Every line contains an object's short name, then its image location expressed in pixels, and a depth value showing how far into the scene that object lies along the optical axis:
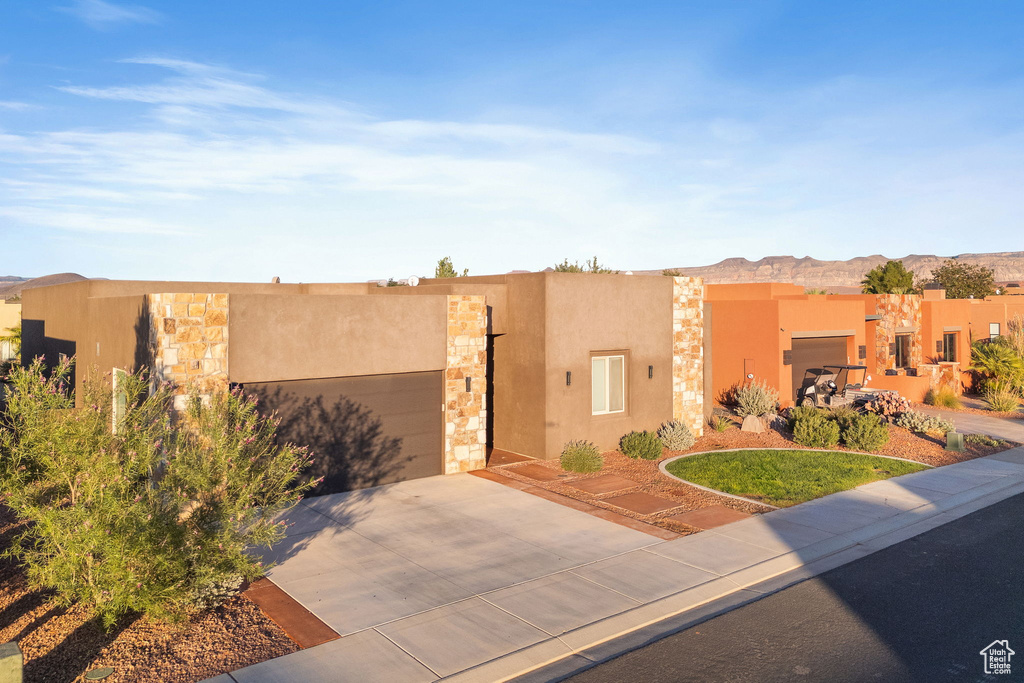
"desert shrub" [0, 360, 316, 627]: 6.79
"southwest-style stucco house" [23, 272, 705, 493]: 11.34
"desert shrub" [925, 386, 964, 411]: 23.34
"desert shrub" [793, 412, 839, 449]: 17.00
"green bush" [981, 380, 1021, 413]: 22.42
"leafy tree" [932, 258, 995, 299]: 51.69
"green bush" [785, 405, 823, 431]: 17.86
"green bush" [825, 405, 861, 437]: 17.62
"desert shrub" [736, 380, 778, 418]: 20.11
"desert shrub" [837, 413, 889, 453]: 16.56
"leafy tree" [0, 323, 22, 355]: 26.69
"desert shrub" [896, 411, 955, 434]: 17.95
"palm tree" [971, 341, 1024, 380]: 24.81
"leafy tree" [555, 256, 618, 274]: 21.14
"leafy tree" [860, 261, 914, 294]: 38.78
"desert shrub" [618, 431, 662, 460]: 15.48
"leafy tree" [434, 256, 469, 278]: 27.95
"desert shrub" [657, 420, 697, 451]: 16.48
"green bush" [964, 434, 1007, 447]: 17.03
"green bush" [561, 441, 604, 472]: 14.13
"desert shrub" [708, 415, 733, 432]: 18.66
